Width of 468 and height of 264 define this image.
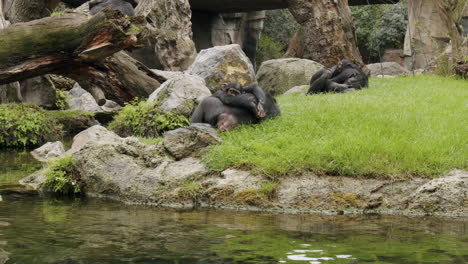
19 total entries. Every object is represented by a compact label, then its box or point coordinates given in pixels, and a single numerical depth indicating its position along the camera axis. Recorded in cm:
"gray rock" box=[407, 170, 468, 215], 760
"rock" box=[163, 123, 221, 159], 934
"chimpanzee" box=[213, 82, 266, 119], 1078
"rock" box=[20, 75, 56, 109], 1675
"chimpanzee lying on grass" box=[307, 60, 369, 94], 1557
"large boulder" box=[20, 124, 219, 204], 876
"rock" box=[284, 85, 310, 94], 1716
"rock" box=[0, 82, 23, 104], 1575
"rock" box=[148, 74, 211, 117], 1276
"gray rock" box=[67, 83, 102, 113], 1704
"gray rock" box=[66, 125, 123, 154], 975
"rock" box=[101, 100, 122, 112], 1768
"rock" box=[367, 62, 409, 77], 2511
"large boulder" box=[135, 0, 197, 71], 2025
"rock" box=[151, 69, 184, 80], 1559
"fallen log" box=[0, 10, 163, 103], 1038
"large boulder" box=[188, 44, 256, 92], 1559
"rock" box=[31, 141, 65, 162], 1198
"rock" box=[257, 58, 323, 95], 1936
